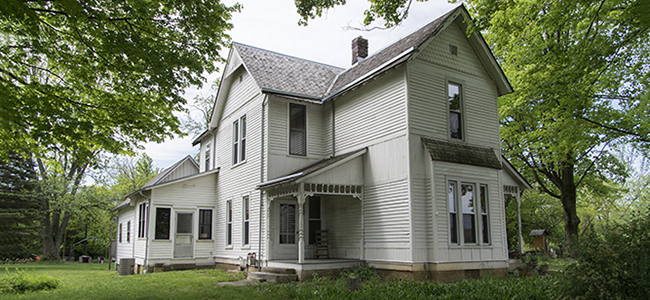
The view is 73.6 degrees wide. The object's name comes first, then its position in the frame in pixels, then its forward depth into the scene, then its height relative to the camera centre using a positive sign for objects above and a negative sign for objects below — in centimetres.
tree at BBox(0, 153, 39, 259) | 3362 +74
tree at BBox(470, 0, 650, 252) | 1144 +424
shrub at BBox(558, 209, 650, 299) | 766 -98
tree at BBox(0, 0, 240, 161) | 1046 +387
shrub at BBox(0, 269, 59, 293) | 1226 -191
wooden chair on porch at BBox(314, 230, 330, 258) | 1471 -99
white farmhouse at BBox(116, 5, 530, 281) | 1240 +147
